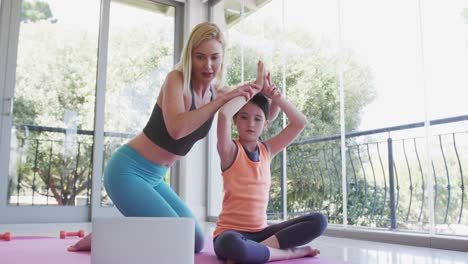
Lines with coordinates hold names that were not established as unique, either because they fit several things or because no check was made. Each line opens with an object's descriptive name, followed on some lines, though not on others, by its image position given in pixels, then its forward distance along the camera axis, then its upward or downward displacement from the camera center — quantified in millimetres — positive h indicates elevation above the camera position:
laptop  865 -133
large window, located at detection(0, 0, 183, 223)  3624 +684
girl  1456 -63
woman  1531 +136
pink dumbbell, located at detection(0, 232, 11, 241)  2135 -314
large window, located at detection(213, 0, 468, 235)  2521 +493
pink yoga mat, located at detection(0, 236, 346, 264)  1503 -309
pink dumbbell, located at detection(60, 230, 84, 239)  2357 -328
